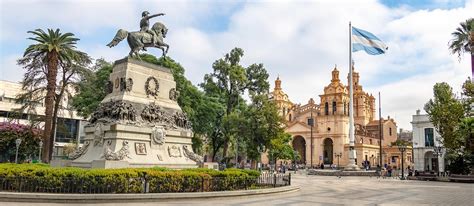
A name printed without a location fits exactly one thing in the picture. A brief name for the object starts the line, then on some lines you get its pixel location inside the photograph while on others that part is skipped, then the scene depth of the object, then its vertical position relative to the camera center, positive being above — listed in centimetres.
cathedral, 8544 +579
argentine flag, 4003 +1179
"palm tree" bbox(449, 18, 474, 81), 3562 +1107
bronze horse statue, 2109 +602
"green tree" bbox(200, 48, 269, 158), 4412 +798
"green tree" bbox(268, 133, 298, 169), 4097 +21
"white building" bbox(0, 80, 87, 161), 5994 +411
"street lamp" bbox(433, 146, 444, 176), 3912 +74
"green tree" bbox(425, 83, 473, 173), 3666 +357
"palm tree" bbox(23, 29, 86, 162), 3045 +732
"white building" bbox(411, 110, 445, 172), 5616 +198
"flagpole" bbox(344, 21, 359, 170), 4399 +299
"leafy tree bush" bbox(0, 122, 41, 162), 4791 +53
